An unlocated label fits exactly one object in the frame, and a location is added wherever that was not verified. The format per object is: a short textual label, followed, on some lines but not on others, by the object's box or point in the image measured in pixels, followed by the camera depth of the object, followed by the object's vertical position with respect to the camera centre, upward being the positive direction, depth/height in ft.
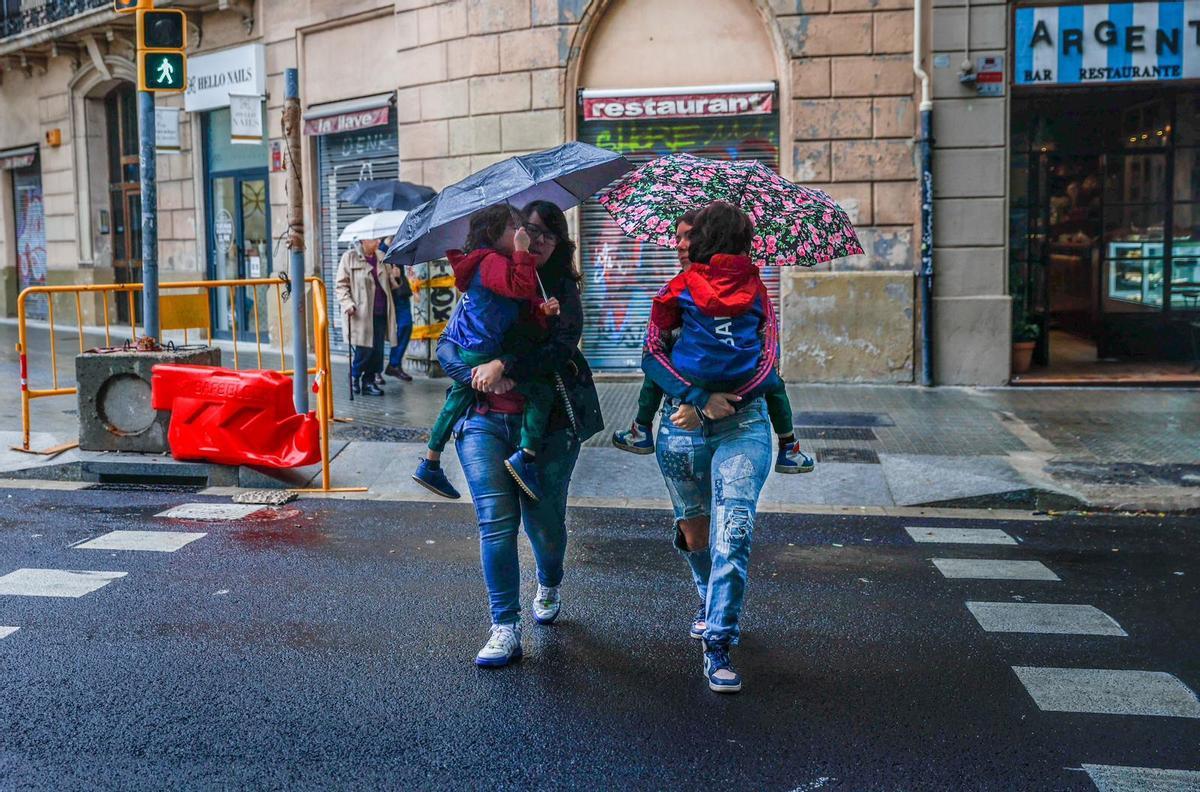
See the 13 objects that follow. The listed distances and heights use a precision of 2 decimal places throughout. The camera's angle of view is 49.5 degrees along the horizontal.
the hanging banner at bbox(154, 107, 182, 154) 61.00 +7.82
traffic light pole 33.04 +1.87
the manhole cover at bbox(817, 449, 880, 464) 31.14 -4.10
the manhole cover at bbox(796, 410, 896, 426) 36.68 -3.78
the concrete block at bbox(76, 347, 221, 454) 30.94 -2.59
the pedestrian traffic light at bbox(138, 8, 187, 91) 32.58 +6.14
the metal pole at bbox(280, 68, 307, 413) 34.06 +1.41
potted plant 45.73 -2.14
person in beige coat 42.63 -0.47
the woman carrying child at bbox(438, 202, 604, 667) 16.24 -1.52
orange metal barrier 29.25 -0.62
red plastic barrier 29.25 -2.91
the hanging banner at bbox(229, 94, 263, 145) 40.37 +5.63
